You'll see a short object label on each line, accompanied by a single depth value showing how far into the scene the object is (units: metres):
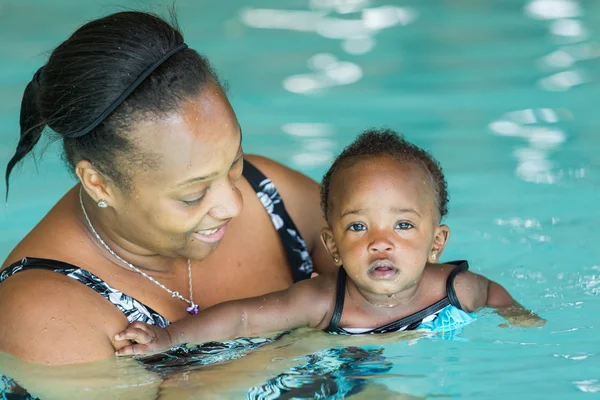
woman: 4.17
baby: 4.77
